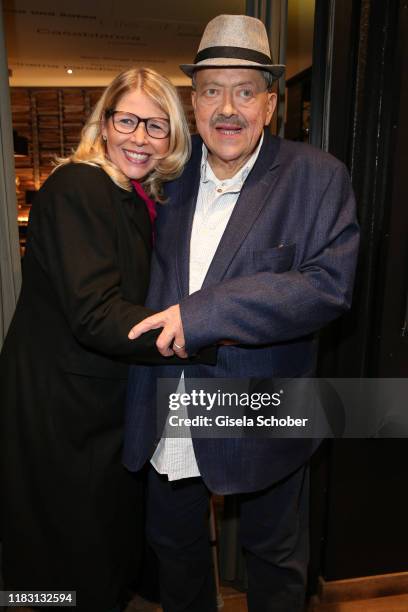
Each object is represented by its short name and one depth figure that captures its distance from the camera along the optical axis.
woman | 1.21
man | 1.16
